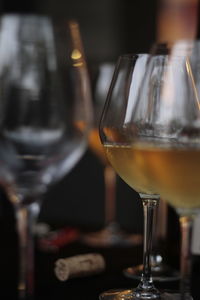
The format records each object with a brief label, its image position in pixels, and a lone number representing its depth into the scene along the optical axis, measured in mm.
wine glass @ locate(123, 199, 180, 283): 1077
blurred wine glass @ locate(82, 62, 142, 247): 1346
